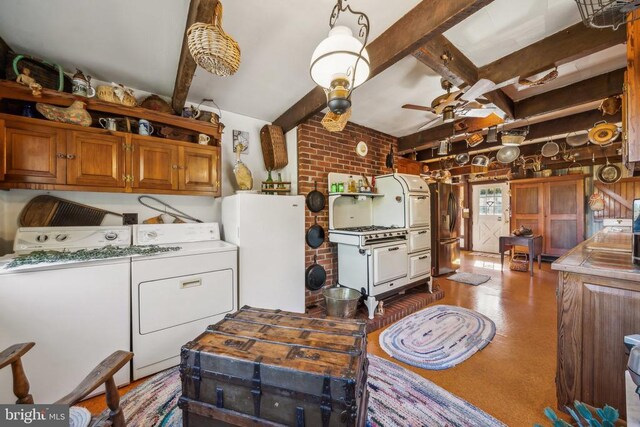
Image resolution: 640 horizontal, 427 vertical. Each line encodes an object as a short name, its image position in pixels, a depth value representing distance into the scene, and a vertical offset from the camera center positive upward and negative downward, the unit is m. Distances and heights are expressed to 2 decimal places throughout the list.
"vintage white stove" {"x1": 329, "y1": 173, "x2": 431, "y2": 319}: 2.86 -0.30
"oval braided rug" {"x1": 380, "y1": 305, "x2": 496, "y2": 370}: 2.12 -1.25
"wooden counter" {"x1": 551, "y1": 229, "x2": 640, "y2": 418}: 1.29 -0.64
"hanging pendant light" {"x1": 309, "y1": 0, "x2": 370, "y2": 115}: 1.14 +0.71
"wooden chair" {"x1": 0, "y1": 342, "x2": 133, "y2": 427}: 0.88 -0.62
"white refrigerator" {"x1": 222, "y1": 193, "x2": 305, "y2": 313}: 2.43 -0.34
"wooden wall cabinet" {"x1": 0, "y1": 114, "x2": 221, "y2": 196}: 1.75 +0.45
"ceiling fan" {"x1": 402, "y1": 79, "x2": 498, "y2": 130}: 2.15 +1.04
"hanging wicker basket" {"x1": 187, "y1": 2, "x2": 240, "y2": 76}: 1.21 +0.85
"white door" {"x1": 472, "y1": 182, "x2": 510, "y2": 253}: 6.84 -0.14
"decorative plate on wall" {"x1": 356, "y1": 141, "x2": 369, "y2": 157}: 3.68 +0.97
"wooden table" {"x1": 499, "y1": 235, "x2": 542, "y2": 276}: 4.76 -0.65
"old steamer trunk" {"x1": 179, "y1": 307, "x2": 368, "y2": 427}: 1.03 -0.73
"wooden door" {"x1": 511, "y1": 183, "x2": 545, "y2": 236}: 6.14 +0.11
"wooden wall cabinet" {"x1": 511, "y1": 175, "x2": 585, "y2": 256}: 5.69 +0.03
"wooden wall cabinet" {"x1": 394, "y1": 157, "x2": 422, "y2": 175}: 4.62 +0.92
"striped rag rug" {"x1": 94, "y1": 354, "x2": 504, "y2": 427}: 1.51 -1.27
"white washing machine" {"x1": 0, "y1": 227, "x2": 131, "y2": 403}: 1.49 -0.66
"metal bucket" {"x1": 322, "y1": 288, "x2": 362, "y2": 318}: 2.65 -1.00
